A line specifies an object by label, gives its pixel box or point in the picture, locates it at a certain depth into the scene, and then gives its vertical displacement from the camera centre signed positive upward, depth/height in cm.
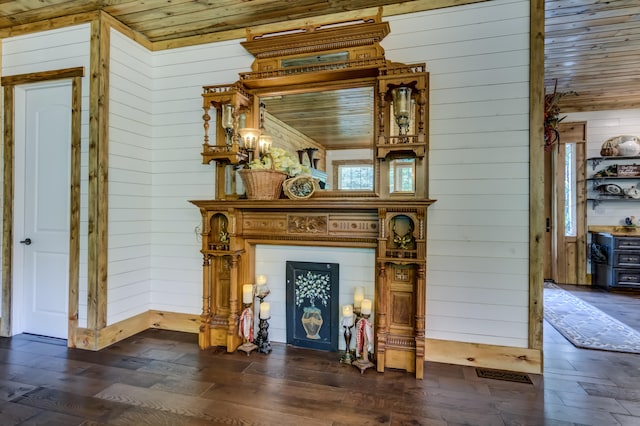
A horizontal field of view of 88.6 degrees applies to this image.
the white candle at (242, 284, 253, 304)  275 -68
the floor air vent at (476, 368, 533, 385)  226 -113
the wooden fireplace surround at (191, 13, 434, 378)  239 +4
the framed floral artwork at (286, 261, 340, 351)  272 -76
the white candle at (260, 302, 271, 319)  273 -81
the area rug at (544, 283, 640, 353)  290 -113
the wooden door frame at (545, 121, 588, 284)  532 +12
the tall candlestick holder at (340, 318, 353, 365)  252 -98
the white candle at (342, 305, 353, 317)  250 -74
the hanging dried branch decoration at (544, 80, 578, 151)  285 +90
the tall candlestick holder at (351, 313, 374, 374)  246 -93
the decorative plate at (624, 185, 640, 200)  505 +38
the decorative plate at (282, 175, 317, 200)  266 +22
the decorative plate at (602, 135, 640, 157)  504 +111
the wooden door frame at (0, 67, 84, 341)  281 +21
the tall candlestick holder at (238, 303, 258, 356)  274 -95
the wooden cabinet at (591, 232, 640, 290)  469 -66
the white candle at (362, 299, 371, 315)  247 -70
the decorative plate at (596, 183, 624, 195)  509 +43
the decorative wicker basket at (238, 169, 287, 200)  262 +25
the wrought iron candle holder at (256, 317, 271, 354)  268 -103
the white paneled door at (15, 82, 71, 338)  296 +6
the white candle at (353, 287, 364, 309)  257 -65
